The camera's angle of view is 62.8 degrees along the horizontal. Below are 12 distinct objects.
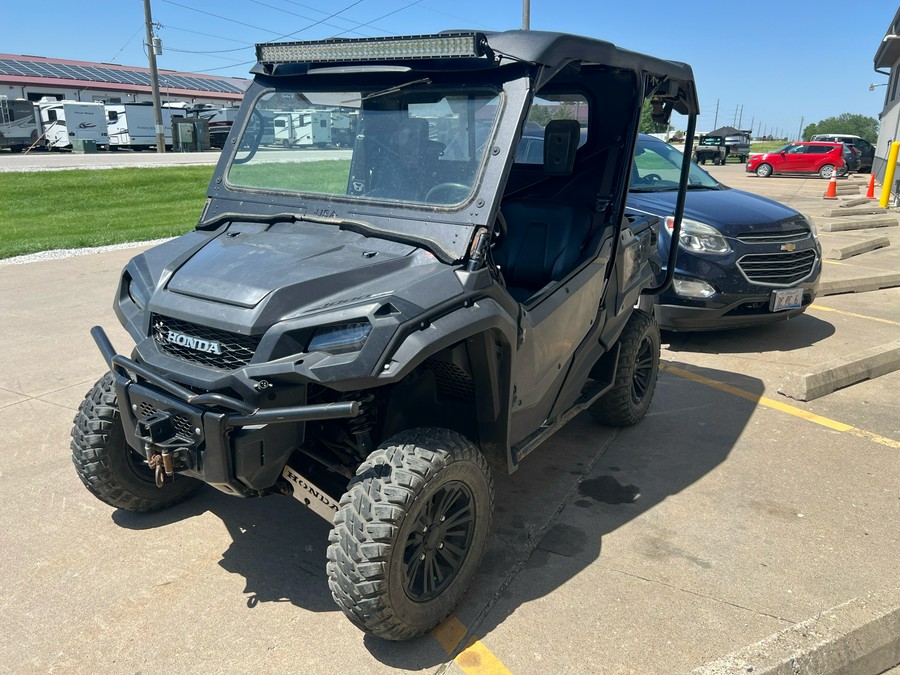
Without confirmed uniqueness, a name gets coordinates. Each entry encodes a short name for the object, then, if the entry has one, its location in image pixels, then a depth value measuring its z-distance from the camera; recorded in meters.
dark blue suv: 6.39
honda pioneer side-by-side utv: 2.55
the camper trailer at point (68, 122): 34.50
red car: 30.14
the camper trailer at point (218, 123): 36.11
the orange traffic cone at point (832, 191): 20.02
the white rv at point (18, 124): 33.03
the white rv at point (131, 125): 37.62
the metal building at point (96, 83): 45.59
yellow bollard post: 16.77
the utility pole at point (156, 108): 32.69
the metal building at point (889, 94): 26.16
